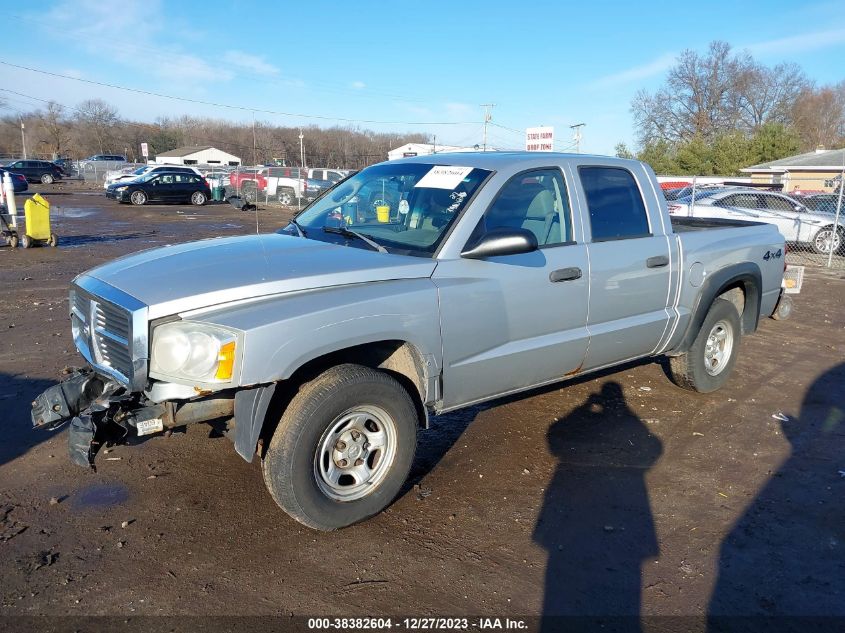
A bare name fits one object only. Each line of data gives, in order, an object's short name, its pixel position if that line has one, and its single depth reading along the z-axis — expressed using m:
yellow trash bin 14.90
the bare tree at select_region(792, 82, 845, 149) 63.22
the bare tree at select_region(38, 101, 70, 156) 89.56
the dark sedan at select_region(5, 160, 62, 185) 48.19
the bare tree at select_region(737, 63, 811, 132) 59.91
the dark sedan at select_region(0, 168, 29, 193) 37.85
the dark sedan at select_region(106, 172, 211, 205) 30.08
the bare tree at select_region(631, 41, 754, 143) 60.44
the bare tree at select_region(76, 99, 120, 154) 92.94
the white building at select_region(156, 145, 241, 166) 88.19
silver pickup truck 3.16
